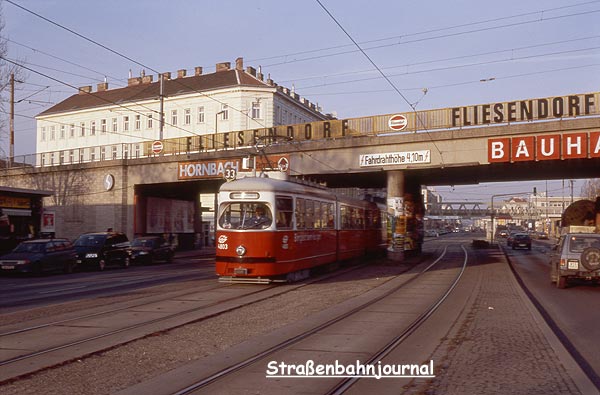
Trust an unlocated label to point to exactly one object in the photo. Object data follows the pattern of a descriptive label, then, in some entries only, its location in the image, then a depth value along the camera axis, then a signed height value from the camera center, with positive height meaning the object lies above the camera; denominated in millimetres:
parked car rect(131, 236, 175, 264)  30312 -1510
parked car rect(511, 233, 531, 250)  51812 -1725
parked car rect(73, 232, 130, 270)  26297 -1315
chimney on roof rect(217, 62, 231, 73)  69875 +17957
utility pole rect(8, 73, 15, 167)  42778 +7369
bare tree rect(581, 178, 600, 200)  71788 +4122
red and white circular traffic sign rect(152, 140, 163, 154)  38125 +4677
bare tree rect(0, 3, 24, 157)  32625 +7219
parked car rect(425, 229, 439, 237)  110375 -2328
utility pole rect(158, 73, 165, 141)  40981 +6845
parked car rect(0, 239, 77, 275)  22656 -1420
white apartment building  64625 +12900
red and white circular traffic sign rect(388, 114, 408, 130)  29331 +4850
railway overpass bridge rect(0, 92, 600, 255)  26391 +3263
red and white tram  16891 -273
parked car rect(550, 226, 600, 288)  16391 -1012
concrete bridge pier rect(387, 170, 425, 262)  31047 +204
